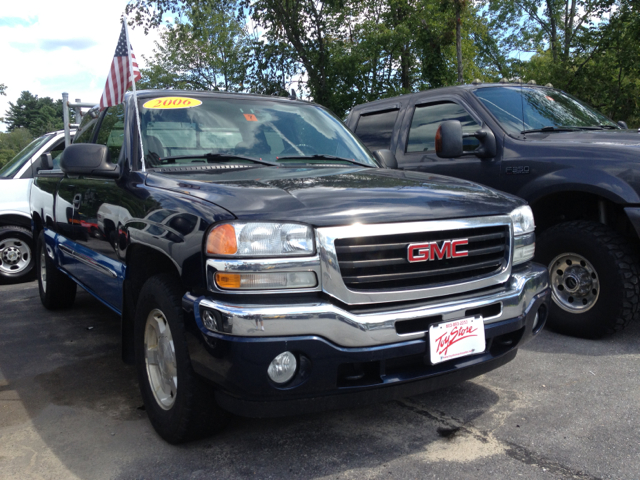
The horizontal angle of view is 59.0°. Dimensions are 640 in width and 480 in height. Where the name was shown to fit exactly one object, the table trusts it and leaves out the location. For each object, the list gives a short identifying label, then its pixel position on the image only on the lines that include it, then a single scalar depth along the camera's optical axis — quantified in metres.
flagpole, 3.32
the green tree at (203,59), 34.81
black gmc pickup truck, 2.22
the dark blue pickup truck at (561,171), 4.00
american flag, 4.20
